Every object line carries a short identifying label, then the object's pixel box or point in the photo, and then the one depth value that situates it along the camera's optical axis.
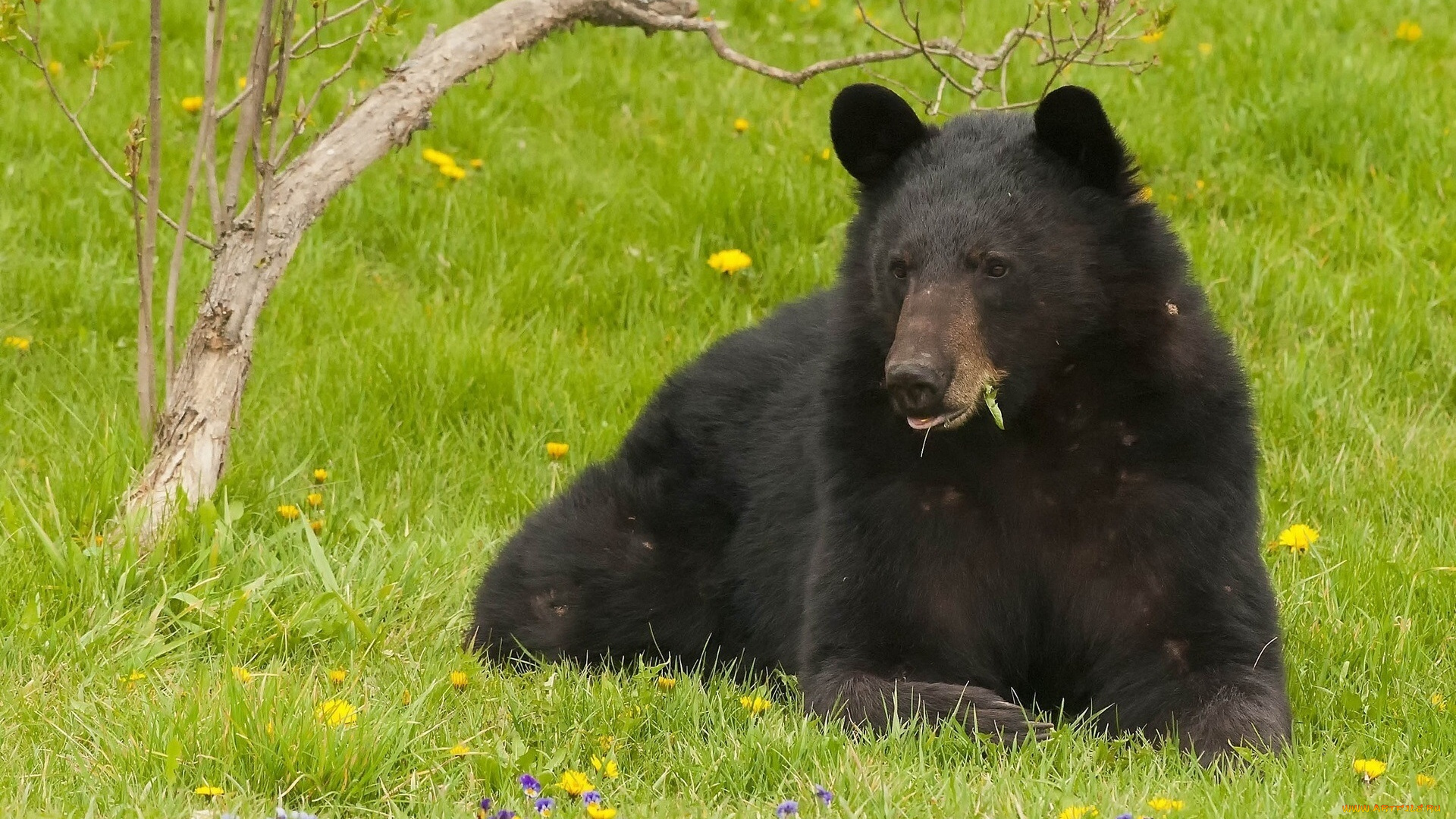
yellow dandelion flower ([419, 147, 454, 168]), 14.40
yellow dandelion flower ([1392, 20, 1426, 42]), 16.53
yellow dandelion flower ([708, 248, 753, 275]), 13.05
